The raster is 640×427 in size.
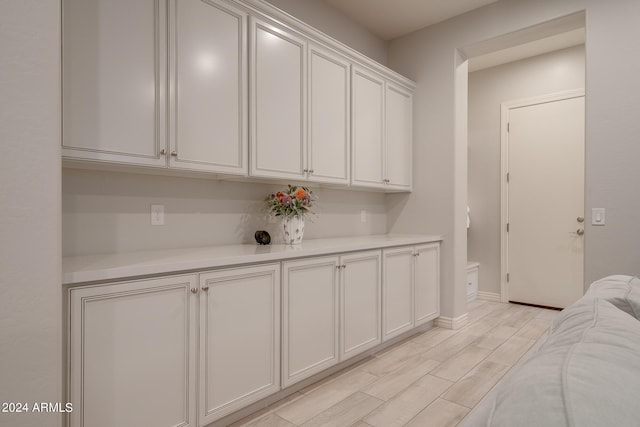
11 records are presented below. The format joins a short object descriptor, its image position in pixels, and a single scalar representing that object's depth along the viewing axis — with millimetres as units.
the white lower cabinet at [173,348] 1401
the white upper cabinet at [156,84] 1595
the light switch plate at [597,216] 2571
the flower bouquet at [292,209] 2432
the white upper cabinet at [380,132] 3033
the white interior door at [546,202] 4008
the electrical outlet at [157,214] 2064
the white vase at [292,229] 2475
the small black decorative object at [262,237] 2410
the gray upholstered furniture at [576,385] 392
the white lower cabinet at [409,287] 2875
